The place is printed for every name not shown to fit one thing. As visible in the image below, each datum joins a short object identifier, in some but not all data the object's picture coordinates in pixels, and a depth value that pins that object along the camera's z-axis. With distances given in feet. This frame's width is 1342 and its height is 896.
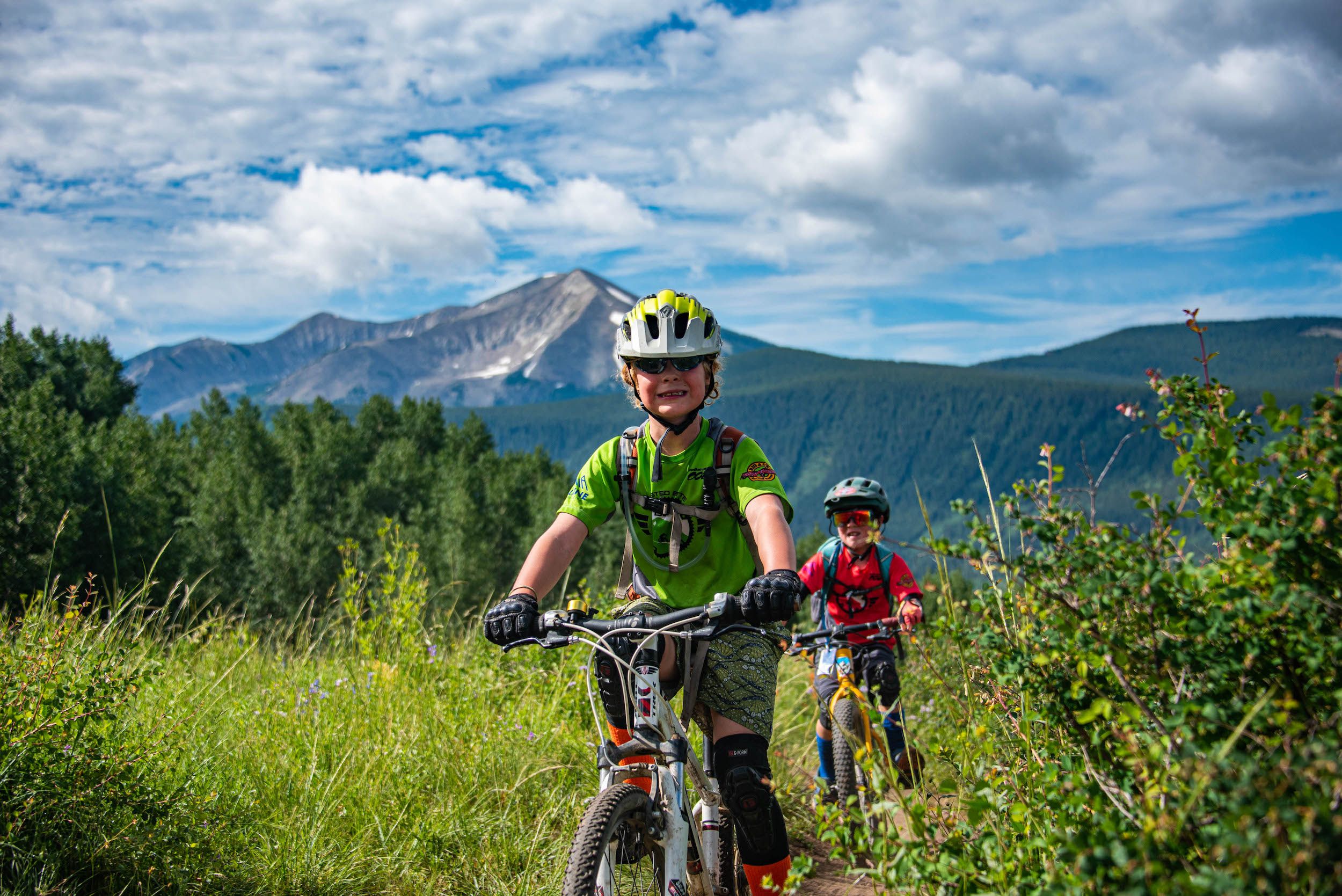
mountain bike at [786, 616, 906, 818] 15.20
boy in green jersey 9.86
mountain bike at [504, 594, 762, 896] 8.22
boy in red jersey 17.76
